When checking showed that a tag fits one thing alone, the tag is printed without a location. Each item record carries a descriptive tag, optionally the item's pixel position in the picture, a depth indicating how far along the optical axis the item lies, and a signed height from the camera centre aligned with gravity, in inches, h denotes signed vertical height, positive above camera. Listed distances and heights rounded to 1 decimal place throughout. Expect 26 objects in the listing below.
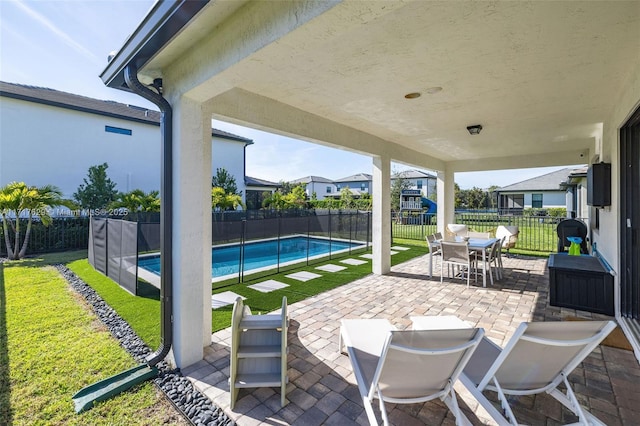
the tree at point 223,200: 584.4 +25.4
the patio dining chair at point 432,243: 271.3 -29.7
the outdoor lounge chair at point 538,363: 76.4 -43.6
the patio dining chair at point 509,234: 333.4 -26.4
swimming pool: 414.3 -65.9
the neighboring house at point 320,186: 1848.5 +172.0
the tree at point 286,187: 1303.6 +114.0
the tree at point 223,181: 726.5 +79.9
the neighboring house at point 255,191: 915.4 +73.2
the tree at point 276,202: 765.3 +27.8
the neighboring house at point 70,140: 514.6 +150.9
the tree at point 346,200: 1067.3 +47.8
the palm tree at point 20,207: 348.8 +7.9
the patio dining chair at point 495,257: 253.0 -40.9
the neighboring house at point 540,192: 1073.5 +77.0
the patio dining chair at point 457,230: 352.8 -23.3
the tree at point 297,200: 784.8 +36.9
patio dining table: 241.8 -29.9
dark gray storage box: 177.2 -48.4
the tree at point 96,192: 529.0 +38.9
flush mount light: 228.2 +67.0
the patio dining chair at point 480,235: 309.2 -26.2
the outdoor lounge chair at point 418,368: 75.0 -43.6
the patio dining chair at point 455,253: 240.7 -35.7
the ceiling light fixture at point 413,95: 161.0 +66.9
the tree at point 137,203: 463.2 +16.2
